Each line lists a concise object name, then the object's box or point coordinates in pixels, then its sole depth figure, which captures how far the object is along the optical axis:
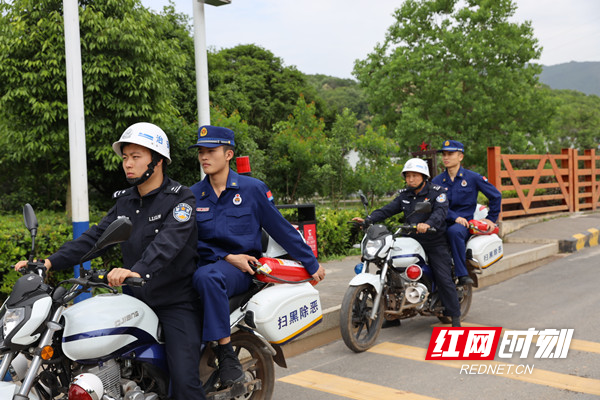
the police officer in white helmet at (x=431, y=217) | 6.06
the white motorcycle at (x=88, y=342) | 2.62
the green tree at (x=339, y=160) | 15.31
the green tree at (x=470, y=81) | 25.22
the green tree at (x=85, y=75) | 8.08
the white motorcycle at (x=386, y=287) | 5.52
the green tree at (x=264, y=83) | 35.78
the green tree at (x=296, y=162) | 16.06
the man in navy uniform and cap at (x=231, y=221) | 3.57
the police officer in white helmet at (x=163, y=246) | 3.08
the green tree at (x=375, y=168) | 13.87
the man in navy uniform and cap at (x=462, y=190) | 6.63
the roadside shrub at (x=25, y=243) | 6.10
